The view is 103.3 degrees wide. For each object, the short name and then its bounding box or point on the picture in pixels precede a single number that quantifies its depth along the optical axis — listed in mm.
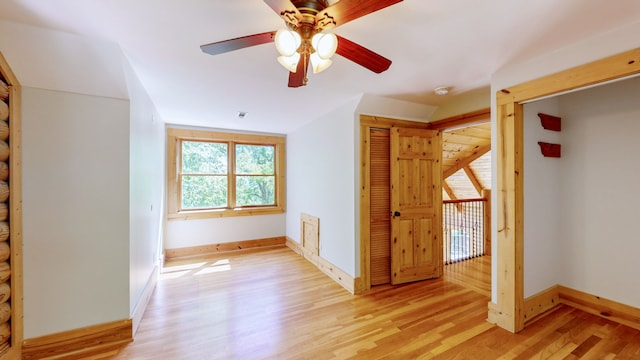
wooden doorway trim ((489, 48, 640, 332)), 2188
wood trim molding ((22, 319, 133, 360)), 1901
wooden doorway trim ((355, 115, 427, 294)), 3092
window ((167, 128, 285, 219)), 4445
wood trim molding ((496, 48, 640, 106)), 1606
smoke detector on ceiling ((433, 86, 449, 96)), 2663
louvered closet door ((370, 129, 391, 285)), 3221
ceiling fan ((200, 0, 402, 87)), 1102
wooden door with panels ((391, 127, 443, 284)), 3225
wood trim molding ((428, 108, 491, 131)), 2854
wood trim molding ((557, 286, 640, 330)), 2303
